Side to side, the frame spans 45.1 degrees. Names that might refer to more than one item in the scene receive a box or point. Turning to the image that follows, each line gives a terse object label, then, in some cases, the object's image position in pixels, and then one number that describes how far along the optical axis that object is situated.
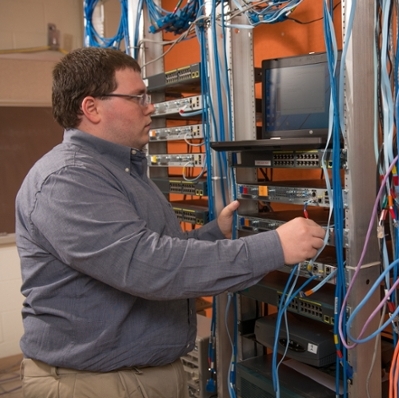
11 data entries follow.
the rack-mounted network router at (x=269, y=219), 1.84
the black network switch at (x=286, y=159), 1.58
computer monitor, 1.66
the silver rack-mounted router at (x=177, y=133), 2.23
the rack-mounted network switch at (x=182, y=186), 2.25
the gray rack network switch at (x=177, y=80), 2.20
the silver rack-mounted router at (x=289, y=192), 1.63
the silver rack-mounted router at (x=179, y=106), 2.21
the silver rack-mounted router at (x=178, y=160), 2.26
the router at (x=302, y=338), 1.68
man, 1.22
